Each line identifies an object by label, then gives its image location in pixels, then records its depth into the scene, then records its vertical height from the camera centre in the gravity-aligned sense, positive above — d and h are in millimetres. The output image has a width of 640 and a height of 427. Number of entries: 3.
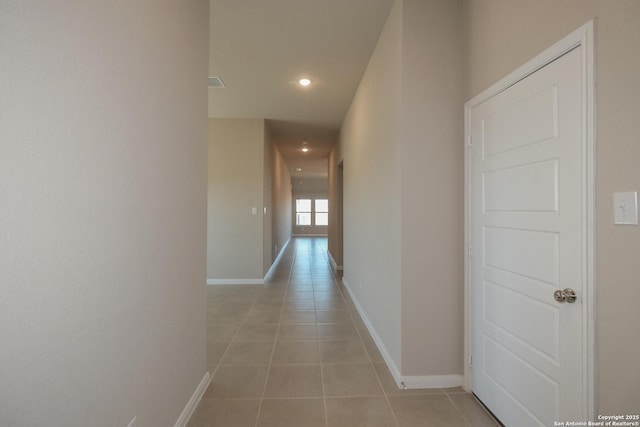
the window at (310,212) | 15594 -21
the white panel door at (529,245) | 1323 -178
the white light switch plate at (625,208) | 1054 +14
